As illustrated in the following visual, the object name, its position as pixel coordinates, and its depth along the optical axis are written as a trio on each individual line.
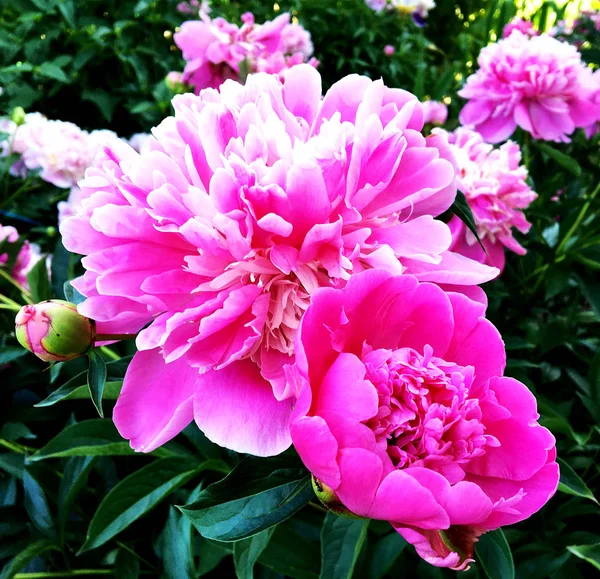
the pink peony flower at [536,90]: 0.99
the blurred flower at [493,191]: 0.76
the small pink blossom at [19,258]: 0.99
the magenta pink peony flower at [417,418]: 0.28
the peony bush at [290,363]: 0.31
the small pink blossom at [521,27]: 1.53
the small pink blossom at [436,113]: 1.38
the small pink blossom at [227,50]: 1.13
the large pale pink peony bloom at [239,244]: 0.36
